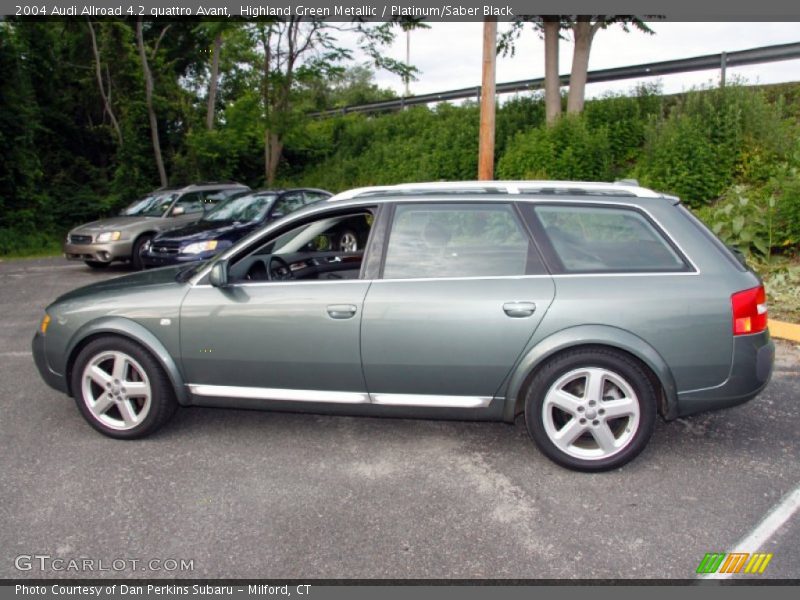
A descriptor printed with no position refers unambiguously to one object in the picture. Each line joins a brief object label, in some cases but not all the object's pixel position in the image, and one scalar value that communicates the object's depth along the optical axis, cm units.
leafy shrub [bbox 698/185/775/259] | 919
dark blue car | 1060
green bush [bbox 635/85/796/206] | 1093
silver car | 1242
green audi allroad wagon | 386
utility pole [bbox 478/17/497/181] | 1072
